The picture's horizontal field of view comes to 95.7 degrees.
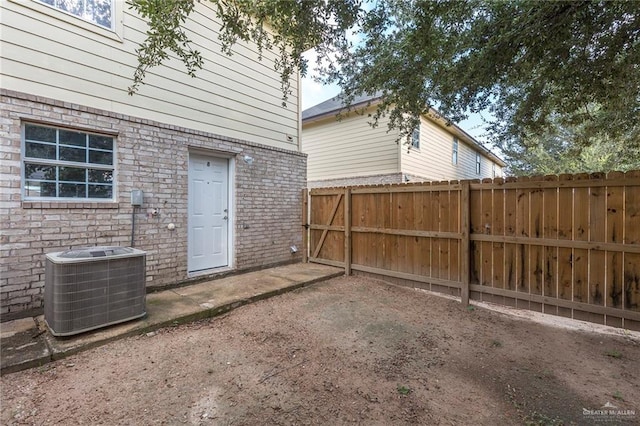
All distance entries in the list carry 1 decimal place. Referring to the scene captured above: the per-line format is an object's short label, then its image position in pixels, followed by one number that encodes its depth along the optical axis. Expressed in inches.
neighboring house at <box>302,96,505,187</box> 365.7
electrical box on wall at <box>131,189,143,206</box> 163.3
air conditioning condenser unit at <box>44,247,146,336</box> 110.2
